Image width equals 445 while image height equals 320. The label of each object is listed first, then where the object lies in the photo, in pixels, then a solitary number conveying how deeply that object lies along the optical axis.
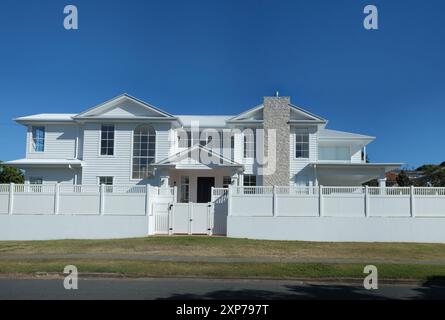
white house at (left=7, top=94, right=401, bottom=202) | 25.19
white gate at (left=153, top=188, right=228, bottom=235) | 19.97
